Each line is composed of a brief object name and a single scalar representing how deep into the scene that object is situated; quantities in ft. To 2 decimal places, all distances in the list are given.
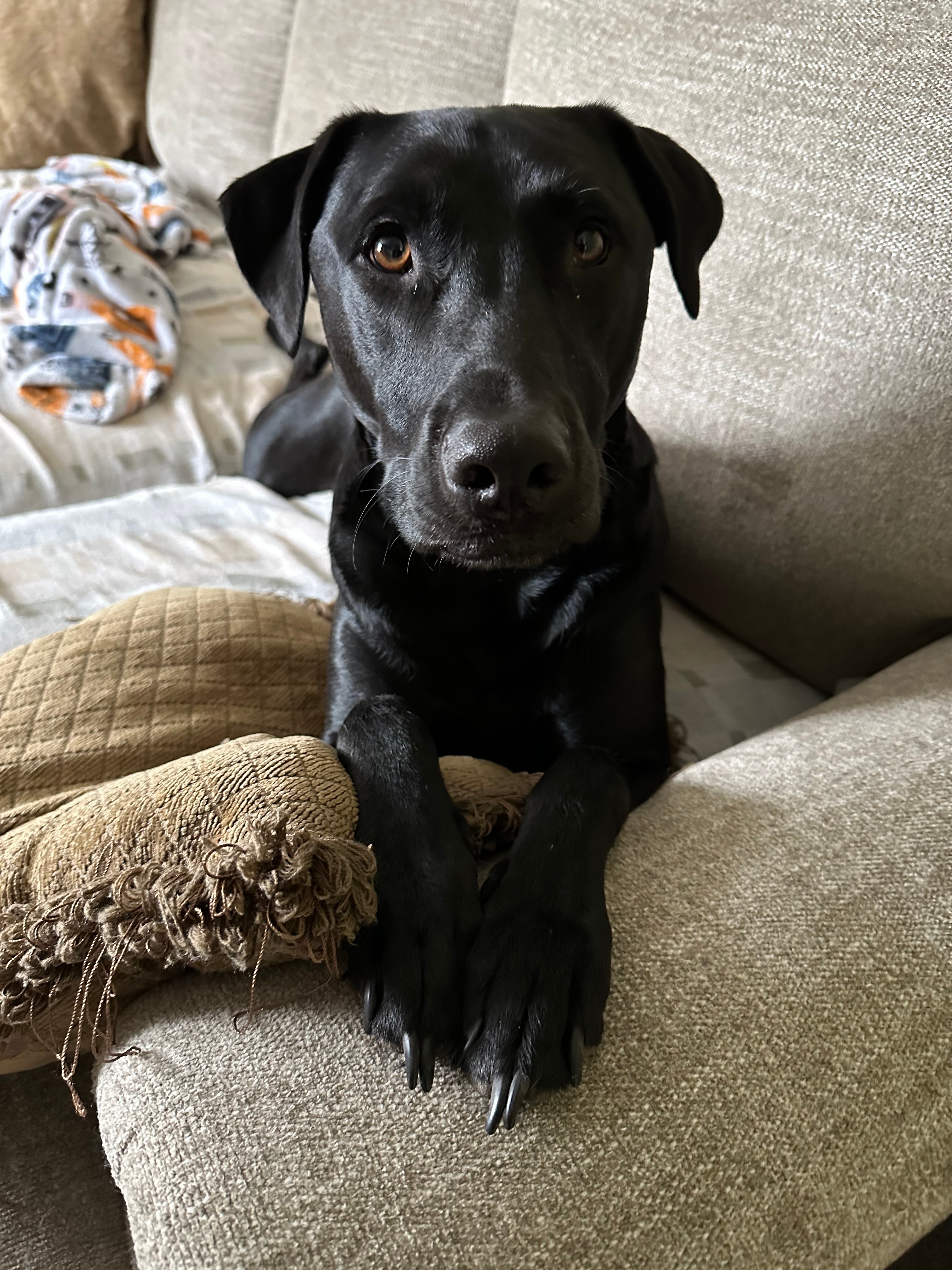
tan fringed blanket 0.98
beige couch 0.87
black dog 1.04
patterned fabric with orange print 2.51
